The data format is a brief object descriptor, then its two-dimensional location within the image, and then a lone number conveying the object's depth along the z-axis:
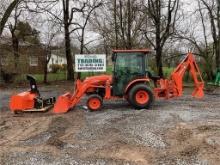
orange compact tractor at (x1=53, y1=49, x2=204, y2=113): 6.09
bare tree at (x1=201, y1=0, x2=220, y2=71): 12.77
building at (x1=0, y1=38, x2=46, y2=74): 12.64
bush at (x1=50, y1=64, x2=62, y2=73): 18.01
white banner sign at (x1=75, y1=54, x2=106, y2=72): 8.15
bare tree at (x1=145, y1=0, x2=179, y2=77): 12.82
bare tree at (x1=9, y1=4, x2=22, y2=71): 15.35
